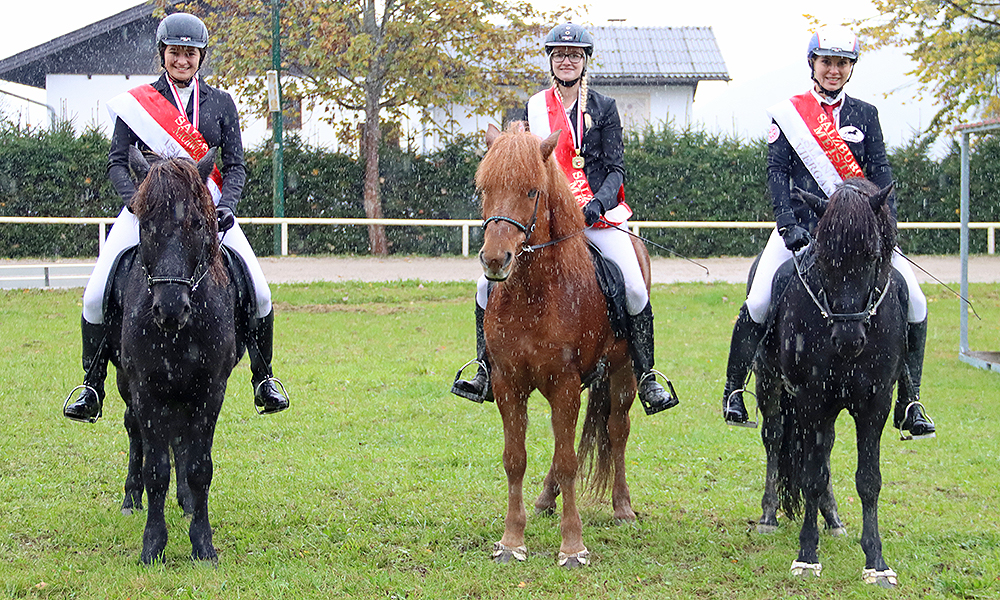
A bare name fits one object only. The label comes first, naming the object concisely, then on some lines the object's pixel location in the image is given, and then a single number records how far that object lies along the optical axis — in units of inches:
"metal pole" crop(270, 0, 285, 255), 844.6
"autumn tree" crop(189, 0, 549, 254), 866.1
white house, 1200.2
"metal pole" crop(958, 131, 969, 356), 442.6
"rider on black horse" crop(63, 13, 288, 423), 220.2
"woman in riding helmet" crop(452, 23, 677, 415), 234.1
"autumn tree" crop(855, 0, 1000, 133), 701.9
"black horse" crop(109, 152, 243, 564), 187.3
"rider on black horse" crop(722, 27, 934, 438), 217.6
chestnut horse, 201.5
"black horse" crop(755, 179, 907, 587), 185.6
